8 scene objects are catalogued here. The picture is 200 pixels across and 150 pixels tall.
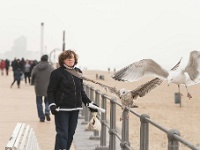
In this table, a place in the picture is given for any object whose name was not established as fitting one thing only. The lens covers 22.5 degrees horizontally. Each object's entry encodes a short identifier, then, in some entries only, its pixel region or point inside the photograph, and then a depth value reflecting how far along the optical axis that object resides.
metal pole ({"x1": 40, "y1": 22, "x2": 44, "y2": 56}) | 55.03
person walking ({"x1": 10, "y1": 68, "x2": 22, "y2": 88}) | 28.18
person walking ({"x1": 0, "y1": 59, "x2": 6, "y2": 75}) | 50.62
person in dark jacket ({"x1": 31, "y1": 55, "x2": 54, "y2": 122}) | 12.17
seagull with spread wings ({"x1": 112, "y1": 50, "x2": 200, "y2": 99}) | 4.21
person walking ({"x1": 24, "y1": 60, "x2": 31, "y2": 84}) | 31.47
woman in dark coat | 6.81
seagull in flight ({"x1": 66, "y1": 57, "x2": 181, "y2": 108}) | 4.54
